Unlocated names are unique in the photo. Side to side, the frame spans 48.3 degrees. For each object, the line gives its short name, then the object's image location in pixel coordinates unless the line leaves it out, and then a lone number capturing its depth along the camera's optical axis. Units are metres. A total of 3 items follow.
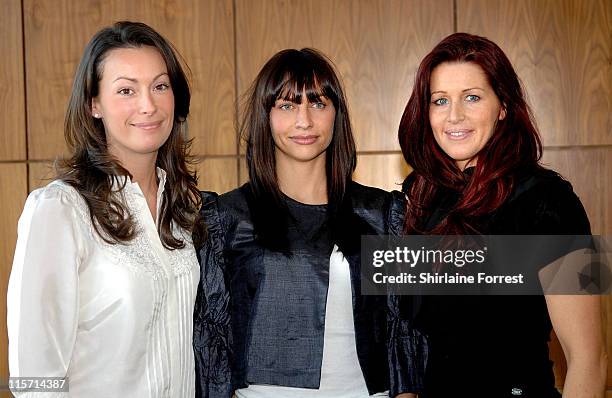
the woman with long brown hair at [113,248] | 1.63
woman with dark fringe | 2.00
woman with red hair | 1.69
